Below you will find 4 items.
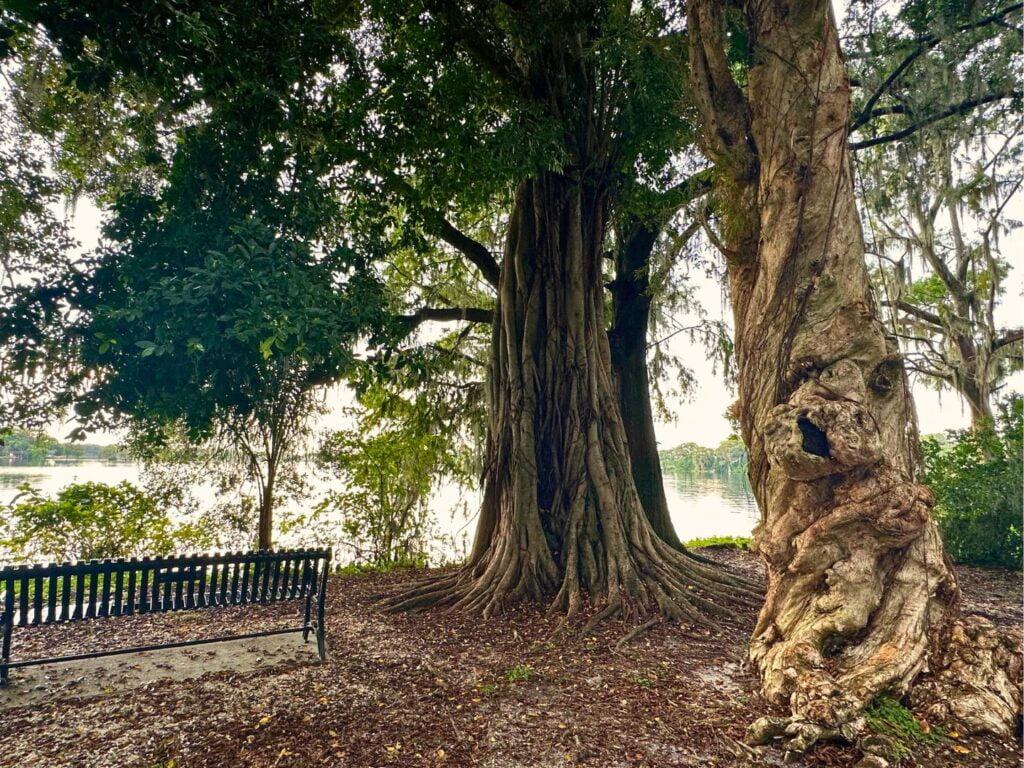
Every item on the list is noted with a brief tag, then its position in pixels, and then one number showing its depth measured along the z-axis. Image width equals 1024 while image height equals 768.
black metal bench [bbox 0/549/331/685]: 3.45
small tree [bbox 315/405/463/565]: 7.82
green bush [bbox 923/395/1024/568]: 6.52
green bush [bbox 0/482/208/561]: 5.95
